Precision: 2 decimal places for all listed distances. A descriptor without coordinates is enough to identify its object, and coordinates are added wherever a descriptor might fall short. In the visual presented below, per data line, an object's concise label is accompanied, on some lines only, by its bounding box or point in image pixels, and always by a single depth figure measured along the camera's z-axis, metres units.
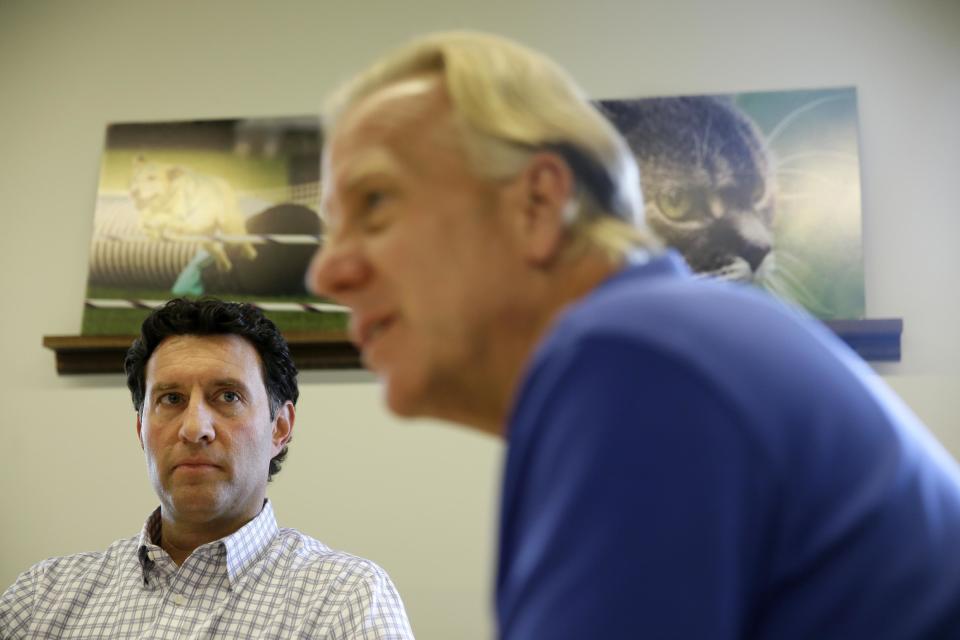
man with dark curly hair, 2.05
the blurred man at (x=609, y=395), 0.51
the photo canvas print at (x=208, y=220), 3.11
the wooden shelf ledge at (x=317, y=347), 2.84
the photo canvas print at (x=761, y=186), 2.92
